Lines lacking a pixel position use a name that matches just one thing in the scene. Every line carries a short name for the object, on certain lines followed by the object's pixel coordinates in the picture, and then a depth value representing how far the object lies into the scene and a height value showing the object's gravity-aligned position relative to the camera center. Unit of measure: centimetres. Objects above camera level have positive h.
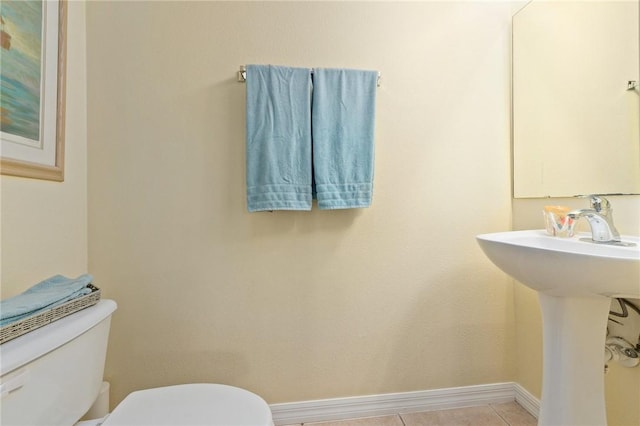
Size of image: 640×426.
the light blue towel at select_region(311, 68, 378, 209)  122 +33
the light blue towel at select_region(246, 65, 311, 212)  119 +30
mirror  98 +44
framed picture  85 +40
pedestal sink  79 -32
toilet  60 -40
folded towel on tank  67 -20
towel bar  121 +58
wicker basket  64 -24
